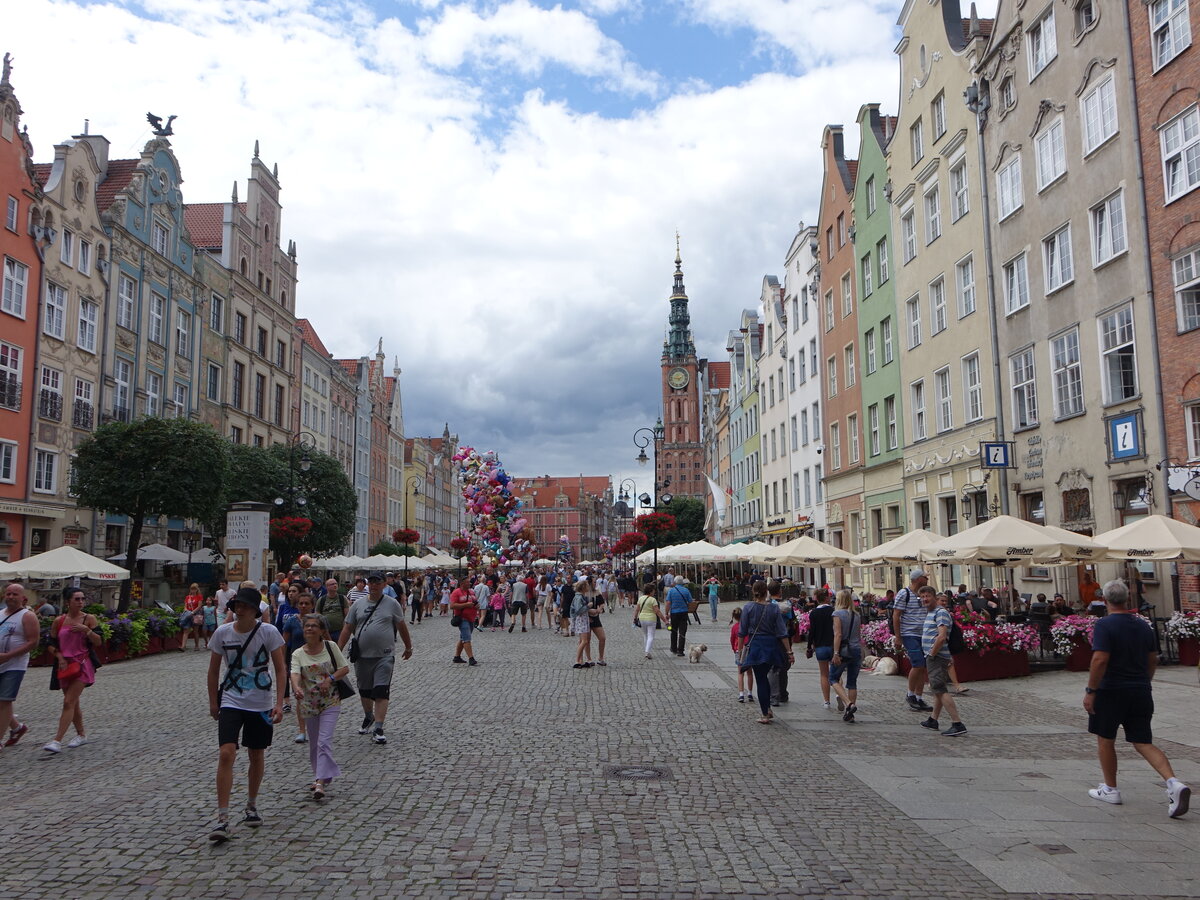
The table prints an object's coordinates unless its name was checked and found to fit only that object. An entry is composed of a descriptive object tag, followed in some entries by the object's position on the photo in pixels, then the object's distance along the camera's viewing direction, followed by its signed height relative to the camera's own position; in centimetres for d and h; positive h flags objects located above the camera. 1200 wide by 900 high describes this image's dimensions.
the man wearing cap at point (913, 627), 1224 -71
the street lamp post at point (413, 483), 8875 +845
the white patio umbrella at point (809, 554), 2516 +46
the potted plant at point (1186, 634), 1573 -106
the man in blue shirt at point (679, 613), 2052 -84
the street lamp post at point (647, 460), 3869 +464
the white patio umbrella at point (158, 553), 3225 +81
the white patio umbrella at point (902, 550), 1970 +45
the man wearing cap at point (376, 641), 1011 -69
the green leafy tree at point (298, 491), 4150 +376
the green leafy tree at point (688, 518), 9881 +564
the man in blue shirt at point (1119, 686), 725 -88
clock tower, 14162 +2406
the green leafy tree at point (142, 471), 2914 +323
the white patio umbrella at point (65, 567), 2019 +23
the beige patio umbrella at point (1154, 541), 1462 +44
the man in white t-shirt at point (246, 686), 677 -77
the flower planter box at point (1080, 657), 1606 -145
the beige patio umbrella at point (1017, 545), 1602 +41
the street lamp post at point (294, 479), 3309 +370
